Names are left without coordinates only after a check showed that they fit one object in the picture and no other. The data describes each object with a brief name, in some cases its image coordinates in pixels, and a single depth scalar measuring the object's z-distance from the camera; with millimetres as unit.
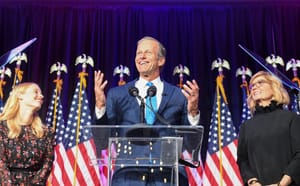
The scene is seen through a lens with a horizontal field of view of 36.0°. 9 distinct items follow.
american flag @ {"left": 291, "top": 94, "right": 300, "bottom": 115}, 4938
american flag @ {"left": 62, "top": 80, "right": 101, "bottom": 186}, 4715
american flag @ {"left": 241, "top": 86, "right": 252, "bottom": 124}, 4945
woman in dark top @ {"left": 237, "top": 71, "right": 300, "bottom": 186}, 2799
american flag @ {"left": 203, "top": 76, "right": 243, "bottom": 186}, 4750
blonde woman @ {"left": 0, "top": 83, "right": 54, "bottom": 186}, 2955
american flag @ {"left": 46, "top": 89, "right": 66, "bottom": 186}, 4730
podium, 2559
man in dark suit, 2998
